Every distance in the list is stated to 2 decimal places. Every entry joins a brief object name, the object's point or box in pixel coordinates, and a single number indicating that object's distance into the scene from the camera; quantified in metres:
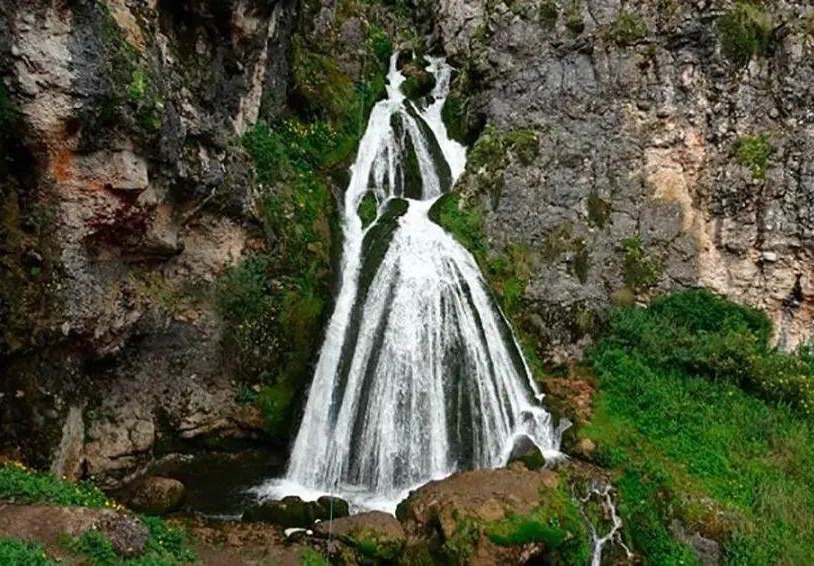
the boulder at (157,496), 11.02
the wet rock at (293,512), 10.75
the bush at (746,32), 18.11
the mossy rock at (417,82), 23.72
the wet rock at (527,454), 12.04
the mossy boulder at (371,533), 9.81
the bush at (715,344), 14.28
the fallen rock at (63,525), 7.59
